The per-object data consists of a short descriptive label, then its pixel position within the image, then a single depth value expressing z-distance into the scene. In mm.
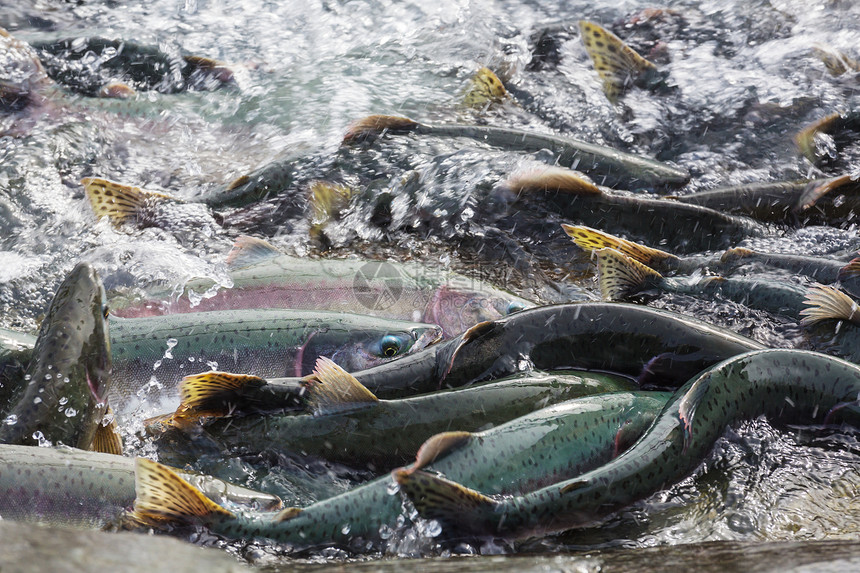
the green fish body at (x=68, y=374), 5531
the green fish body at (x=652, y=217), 9008
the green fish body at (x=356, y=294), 7582
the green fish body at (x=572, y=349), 6277
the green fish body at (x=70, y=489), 4941
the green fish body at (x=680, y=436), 4785
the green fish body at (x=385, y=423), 5711
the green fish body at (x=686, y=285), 7559
